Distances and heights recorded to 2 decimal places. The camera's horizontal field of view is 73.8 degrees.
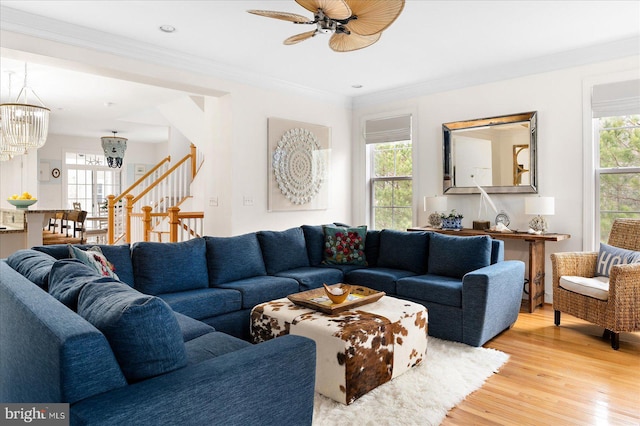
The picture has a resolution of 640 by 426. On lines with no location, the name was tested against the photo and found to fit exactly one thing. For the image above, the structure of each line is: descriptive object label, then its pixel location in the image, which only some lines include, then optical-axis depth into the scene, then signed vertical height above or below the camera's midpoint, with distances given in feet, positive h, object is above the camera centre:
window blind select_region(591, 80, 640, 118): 13.41 +3.67
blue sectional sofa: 4.09 -1.71
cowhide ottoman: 7.84 -2.50
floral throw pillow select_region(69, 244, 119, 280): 8.60 -0.96
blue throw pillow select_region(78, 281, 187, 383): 4.35 -1.25
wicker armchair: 10.56 -2.05
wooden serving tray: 9.20 -2.00
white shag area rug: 7.29 -3.48
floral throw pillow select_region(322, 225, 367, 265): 14.88 -1.21
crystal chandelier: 14.71 +3.12
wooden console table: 14.17 -1.56
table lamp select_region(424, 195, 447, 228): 16.99 +0.22
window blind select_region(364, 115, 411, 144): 19.07 +3.84
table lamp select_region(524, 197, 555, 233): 14.14 +0.22
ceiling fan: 7.81 +3.84
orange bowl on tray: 9.36 -1.80
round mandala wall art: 17.93 +2.06
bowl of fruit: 16.24 +0.46
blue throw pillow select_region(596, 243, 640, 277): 11.49 -1.25
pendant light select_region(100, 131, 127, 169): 24.30 +3.71
